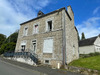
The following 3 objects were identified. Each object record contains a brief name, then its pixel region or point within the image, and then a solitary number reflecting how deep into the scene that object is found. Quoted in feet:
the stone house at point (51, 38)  28.78
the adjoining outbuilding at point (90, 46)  61.57
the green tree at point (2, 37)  122.35
